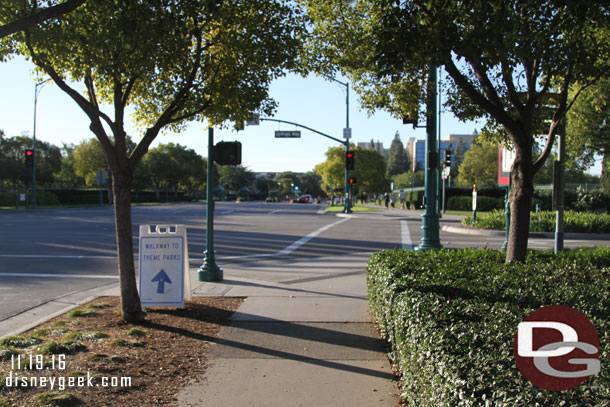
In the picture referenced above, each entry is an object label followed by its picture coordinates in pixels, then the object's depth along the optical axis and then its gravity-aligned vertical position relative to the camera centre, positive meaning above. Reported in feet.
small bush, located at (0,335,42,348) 17.29 -5.18
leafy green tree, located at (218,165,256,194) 418.10 +11.74
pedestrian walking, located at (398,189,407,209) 149.14 -1.22
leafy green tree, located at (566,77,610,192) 78.95 +10.12
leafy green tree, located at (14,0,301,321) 18.94 +5.43
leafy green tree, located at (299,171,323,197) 590.96 +9.65
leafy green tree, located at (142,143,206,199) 264.11 +13.75
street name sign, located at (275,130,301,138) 112.57 +12.72
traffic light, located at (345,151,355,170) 107.65 +6.90
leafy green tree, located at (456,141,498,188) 195.83 +9.92
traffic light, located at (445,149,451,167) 96.09 +6.53
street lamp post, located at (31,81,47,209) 136.22 -0.55
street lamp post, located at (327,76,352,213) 122.62 +11.85
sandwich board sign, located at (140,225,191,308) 22.67 -3.45
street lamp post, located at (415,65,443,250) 36.80 -0.33
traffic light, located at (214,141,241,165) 30.37 +2.40
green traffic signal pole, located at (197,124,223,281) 30.60 -2.78
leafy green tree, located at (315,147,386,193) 226.38 +11.15
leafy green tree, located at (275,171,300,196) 517.55 +11.27
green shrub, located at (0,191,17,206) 151.84 -2.40
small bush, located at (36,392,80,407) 12.41 -5.16
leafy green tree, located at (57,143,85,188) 231.34 +8.56
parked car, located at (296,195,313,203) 282.56 -4.43
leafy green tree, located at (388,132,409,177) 491.72 +30.87
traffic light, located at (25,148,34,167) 126.41 +8.29
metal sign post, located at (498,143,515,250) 39.01 +2.00
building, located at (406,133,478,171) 540.27 +55.01
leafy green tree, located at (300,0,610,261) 19.51 +5.92
